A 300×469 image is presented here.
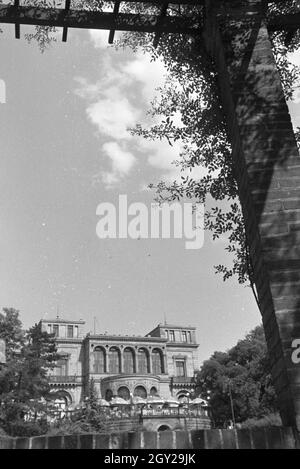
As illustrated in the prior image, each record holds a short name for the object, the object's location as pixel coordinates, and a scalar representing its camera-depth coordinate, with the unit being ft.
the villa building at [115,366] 177.17
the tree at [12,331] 95.40
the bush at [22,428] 81.56
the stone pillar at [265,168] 9.63
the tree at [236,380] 135.13
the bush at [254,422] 91.16
